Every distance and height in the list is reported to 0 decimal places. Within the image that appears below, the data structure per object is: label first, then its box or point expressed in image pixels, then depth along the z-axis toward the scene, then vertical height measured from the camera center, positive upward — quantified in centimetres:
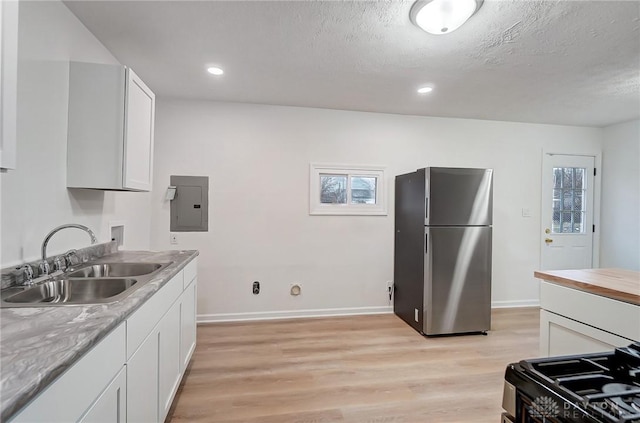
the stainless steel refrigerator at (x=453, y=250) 293 -36
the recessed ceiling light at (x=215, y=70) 248 +122
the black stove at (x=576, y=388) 56 -39
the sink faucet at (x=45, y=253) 151 -24
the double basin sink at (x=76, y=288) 127 -40
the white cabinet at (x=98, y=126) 181 +52
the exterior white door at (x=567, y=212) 399 +7
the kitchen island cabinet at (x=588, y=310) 127 -45
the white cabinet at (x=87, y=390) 67 -49
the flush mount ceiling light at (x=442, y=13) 160 +116
